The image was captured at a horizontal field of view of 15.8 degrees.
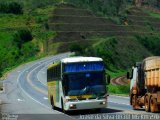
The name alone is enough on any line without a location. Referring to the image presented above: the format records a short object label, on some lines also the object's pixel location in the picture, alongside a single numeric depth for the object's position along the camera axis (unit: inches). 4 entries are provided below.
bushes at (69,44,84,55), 4488.7
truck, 1141.1
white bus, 1188.5
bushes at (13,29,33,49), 5142.7
